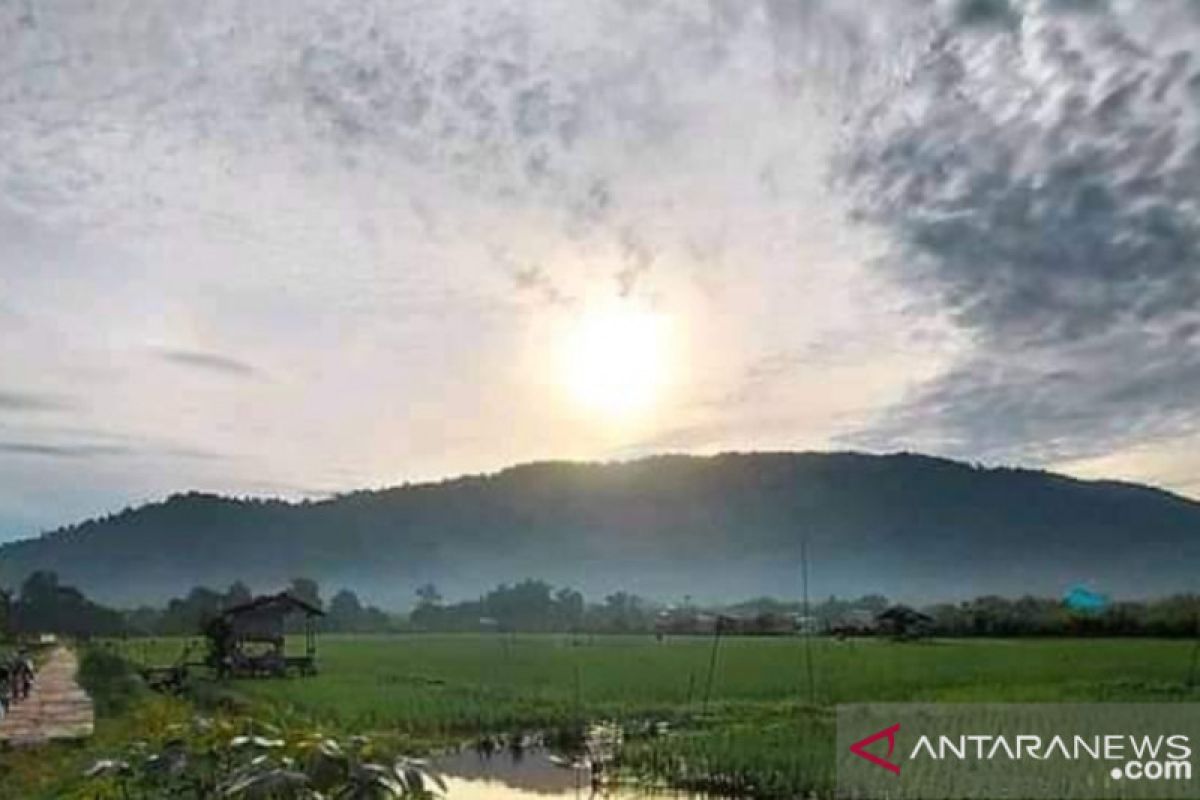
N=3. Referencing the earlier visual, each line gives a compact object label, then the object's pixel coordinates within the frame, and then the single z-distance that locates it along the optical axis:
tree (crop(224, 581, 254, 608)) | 53.34
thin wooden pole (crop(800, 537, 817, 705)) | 18.52
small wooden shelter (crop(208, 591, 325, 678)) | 27.11
